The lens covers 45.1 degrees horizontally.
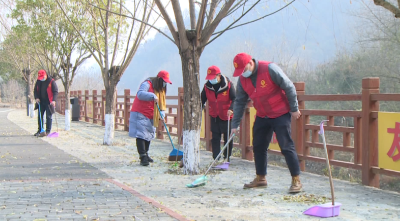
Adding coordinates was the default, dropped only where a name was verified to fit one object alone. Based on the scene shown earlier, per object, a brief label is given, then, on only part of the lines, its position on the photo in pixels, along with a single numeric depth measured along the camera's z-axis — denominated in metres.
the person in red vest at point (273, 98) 5.71
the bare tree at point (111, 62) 11.78
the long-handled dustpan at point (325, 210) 4.66
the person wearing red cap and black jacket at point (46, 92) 13.43
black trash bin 24.58
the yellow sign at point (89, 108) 22.85
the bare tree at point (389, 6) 4.77
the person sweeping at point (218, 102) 8.12
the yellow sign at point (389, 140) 5.98
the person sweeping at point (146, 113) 8.23
